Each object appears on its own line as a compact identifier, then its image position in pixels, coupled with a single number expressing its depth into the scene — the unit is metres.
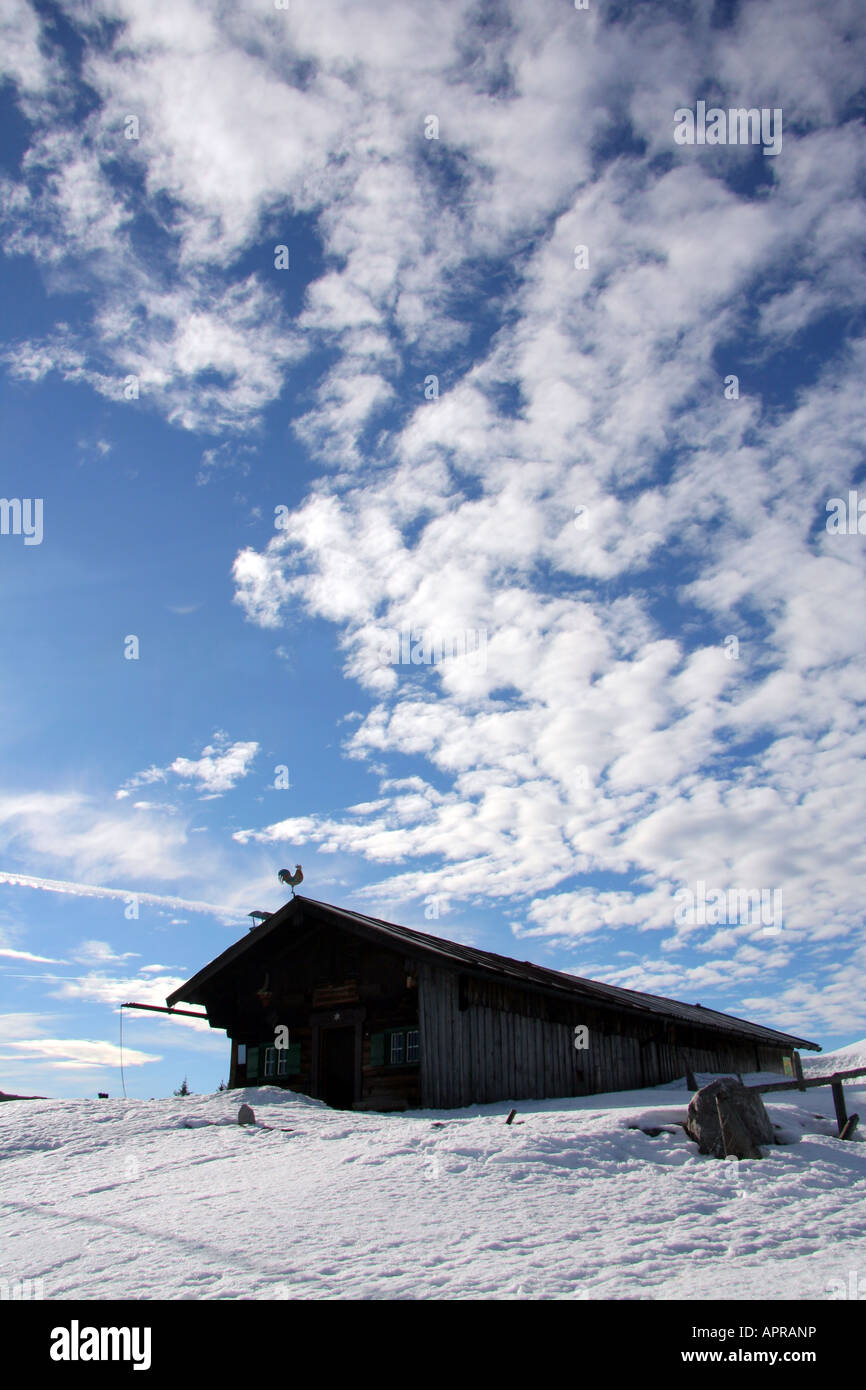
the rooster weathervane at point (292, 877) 20.25
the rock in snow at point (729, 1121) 10.78
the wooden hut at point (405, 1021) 17.12
